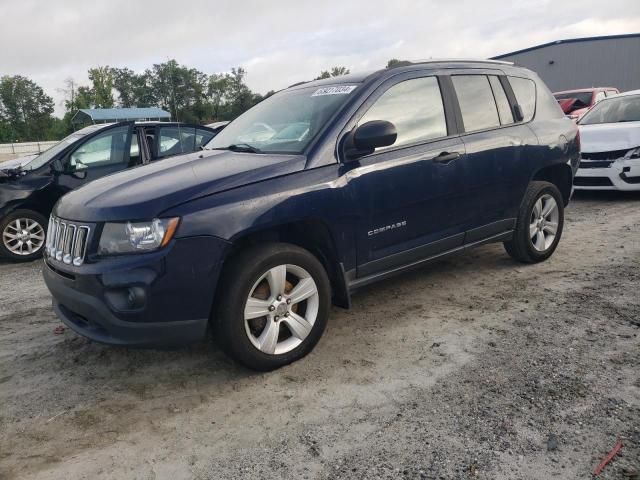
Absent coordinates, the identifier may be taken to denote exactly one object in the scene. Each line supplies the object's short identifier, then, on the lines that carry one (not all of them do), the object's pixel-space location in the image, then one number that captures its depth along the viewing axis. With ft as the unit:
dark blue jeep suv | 9.14
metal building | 98.43
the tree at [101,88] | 230.27
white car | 24.58
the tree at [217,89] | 272.10
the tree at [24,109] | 232.12
